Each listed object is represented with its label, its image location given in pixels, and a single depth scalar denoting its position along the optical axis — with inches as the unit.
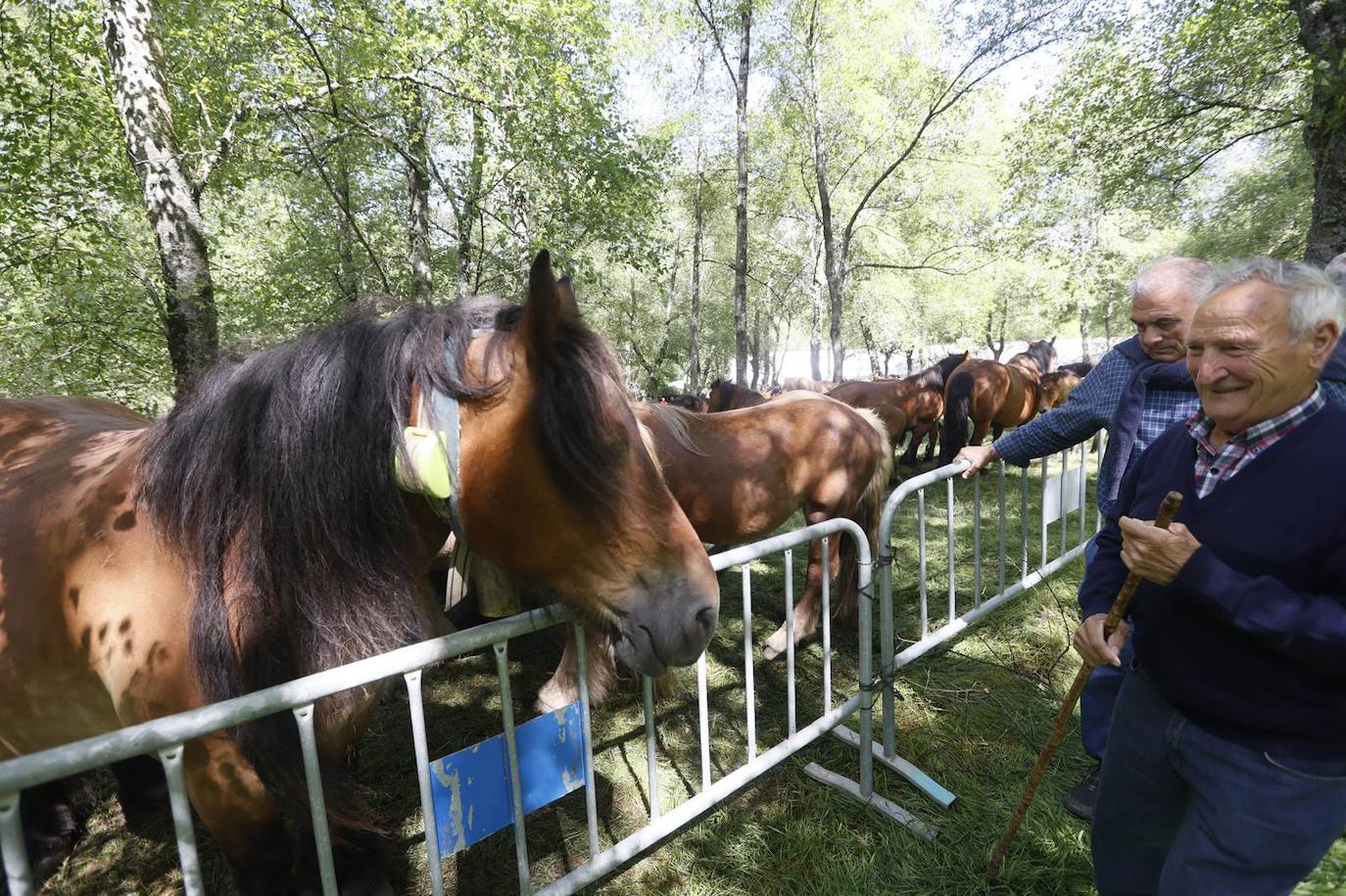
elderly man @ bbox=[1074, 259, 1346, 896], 46.8
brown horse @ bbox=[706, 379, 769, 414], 372.8
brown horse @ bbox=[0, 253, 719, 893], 51.4
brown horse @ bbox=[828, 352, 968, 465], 429.1
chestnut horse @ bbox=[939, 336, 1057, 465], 405.4
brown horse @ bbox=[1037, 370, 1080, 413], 494.4
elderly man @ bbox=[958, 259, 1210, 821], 89.4
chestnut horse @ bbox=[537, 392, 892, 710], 159.5
